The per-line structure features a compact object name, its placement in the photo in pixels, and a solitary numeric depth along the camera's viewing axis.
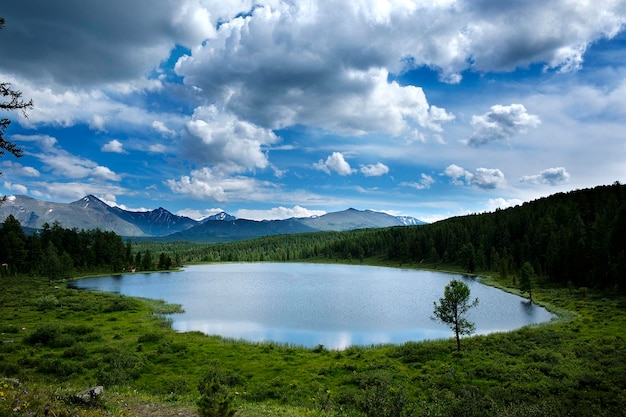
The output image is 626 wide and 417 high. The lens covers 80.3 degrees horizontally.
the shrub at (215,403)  11.38
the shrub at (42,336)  43.53
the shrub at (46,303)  68.19
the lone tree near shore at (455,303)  43.03
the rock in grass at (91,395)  16.42
